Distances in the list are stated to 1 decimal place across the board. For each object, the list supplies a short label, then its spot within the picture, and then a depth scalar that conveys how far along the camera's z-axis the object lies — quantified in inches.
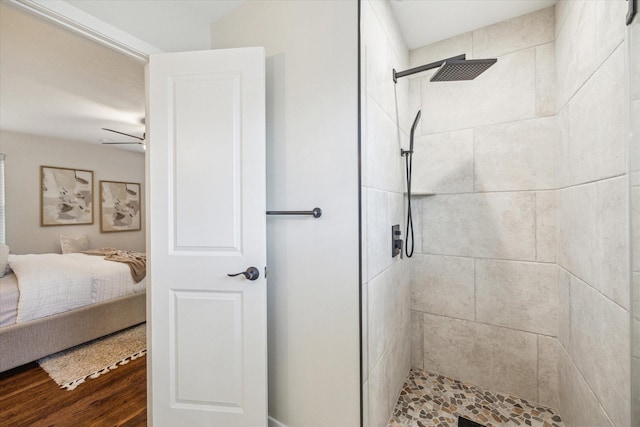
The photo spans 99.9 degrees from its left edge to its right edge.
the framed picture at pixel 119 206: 200.2
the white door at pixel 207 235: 53.2
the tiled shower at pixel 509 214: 39.3
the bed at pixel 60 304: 88.0
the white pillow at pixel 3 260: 102.2
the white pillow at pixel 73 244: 173.9
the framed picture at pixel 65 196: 174.1
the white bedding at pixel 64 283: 93.1
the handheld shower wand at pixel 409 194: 69.6
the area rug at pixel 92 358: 84.3
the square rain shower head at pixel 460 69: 48.3
